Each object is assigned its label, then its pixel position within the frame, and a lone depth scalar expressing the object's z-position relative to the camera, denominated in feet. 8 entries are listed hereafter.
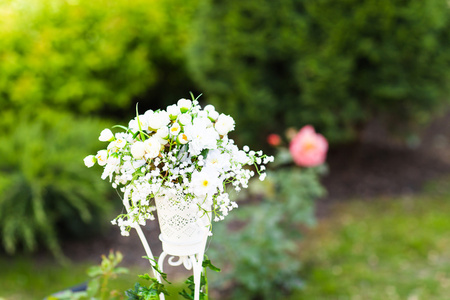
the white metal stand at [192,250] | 4.29
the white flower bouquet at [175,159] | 3.86
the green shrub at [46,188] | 9.88
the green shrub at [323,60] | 11.59
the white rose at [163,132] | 3.93
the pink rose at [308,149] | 9.48
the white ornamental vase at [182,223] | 4.12
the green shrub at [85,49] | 12.57
